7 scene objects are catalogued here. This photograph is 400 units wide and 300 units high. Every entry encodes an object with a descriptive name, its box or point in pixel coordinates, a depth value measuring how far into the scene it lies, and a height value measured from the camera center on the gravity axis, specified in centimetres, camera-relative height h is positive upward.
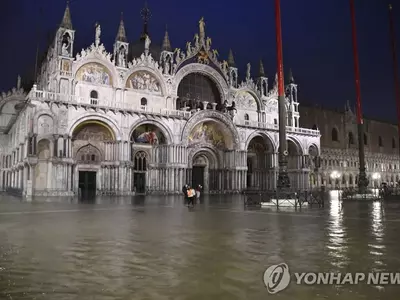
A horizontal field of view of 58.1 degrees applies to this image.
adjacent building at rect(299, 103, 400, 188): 6587 +691
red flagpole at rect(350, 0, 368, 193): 3000 +640
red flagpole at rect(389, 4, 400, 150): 3294 +1138
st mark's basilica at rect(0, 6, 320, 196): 3581 +677
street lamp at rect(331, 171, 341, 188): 6544 +124
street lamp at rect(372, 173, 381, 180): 7376 +112
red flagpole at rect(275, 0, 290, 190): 2342 +535
